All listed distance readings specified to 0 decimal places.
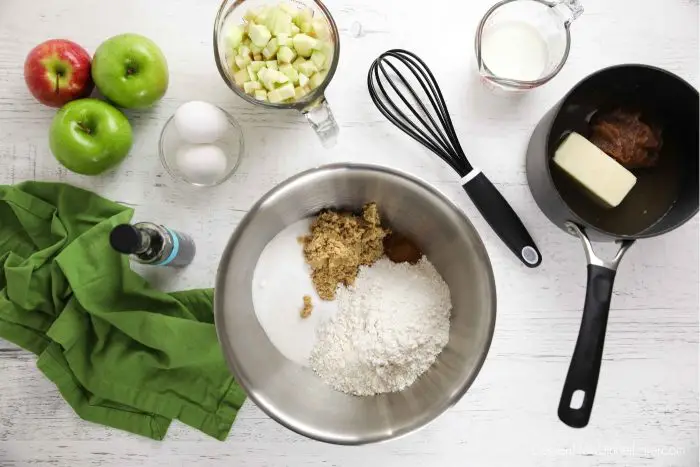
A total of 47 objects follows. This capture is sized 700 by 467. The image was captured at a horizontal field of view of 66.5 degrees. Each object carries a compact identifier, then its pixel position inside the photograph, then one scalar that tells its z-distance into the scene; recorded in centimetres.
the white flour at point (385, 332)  73
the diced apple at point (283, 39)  70
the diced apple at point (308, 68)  72
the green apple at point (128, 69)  74
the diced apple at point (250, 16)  73
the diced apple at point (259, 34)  70
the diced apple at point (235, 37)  73
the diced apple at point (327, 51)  73
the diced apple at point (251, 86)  72
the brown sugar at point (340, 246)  76
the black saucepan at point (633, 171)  67
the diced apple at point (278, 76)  70
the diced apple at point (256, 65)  72
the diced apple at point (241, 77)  73
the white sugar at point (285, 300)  78
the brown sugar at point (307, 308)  77
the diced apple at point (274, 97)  71
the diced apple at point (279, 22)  71
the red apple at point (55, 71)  75
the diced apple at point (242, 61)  73
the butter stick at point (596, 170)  72
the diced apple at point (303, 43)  71
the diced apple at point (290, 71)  71
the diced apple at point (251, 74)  72
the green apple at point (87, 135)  73
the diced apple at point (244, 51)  72
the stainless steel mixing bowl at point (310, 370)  69
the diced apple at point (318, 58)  73
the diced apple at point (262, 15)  72
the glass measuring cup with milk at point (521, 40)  78
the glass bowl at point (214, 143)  78
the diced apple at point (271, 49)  71
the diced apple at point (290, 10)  72
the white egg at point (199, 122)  74
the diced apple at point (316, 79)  73
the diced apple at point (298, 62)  72
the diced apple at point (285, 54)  71
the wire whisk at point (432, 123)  78
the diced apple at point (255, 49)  72
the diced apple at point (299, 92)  72
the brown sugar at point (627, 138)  74
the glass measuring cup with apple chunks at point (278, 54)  71
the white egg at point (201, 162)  75
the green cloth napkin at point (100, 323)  75
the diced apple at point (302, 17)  73
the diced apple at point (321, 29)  73
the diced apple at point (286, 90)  71
